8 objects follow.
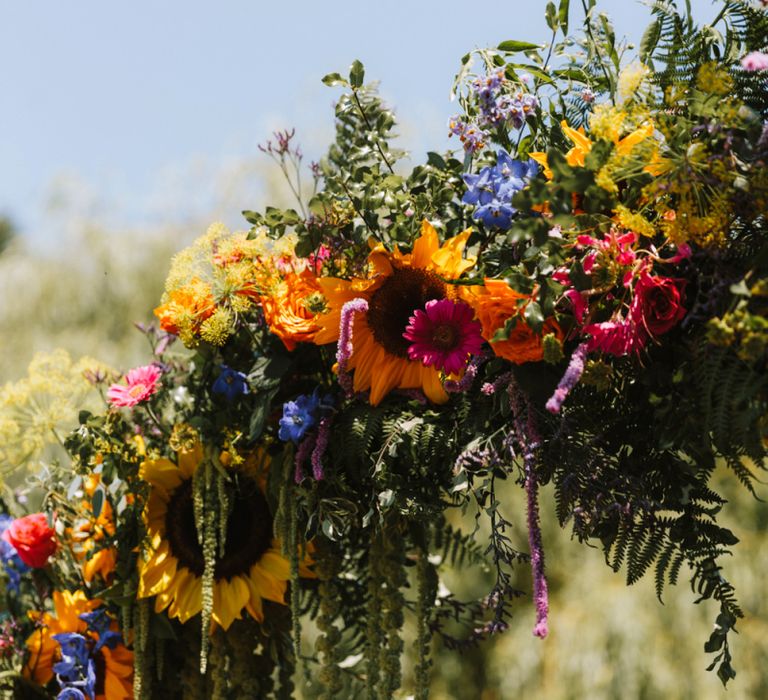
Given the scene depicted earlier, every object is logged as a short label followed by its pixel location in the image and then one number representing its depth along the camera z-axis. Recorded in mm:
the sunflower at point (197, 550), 2869
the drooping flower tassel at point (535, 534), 2572
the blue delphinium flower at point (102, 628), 2914
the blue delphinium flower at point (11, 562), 3005
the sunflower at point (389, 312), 2716
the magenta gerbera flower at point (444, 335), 2688
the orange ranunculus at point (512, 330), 2622
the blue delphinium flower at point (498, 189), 2659
